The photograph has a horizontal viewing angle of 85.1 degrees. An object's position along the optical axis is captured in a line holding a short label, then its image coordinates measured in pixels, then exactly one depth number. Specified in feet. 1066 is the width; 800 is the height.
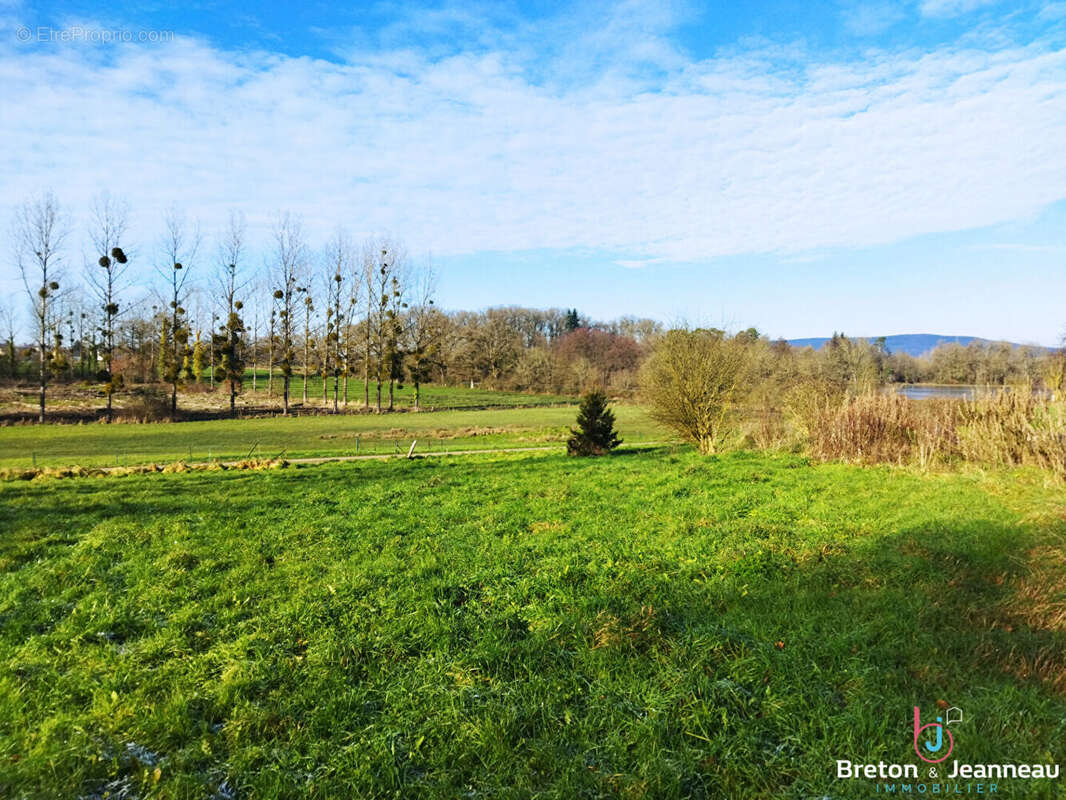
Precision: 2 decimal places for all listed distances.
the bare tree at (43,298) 121.29
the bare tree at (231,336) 151.11
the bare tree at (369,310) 170.91
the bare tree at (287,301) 162.40
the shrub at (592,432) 67.92
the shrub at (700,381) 73.31
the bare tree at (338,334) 166.40
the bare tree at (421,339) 174.09
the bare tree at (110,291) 128.88
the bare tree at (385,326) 168.55
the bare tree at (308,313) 165.89
